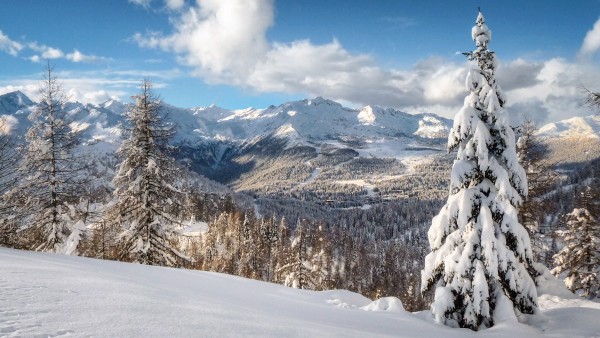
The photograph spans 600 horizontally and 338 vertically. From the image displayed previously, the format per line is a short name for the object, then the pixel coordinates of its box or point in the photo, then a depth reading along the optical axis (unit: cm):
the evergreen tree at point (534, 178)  2098
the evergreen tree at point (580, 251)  2505
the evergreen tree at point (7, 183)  1707
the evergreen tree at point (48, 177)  1909
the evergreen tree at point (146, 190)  1981
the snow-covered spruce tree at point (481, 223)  1166
